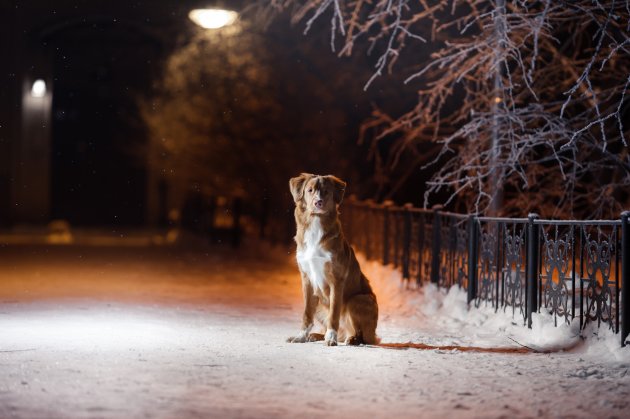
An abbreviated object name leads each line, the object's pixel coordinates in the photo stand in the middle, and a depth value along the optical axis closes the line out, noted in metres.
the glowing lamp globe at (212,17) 16.52
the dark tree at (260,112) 26.62
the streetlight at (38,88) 38.28
